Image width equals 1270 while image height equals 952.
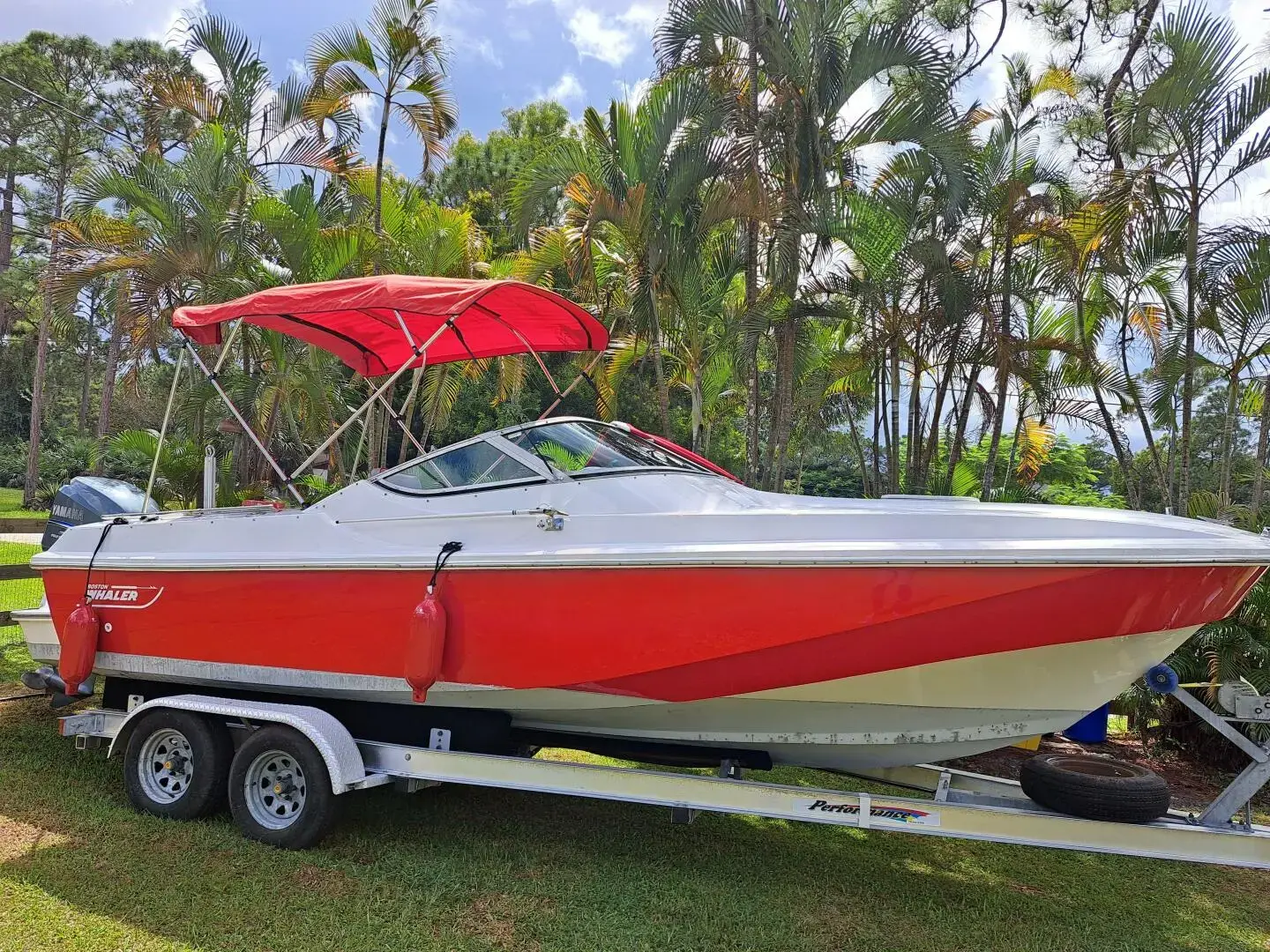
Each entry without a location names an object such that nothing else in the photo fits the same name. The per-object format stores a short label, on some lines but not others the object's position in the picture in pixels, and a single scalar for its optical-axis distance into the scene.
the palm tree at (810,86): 7.18
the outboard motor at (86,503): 5.60
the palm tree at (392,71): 9.68
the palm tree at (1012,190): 7.99
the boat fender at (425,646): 3.66
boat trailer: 3.14
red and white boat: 3.14
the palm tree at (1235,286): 6.88
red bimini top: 4.10
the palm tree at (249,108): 10.02
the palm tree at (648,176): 7.74
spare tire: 3.22
